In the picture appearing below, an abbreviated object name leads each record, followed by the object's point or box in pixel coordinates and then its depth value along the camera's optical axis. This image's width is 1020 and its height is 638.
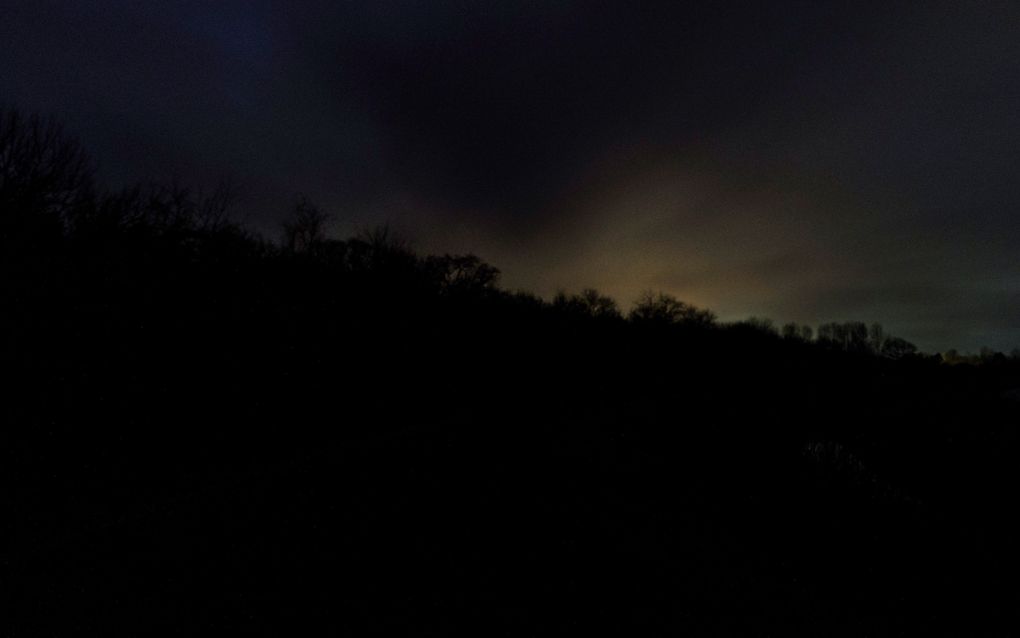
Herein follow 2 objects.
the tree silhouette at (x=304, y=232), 30.49
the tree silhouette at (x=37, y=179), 15.45
